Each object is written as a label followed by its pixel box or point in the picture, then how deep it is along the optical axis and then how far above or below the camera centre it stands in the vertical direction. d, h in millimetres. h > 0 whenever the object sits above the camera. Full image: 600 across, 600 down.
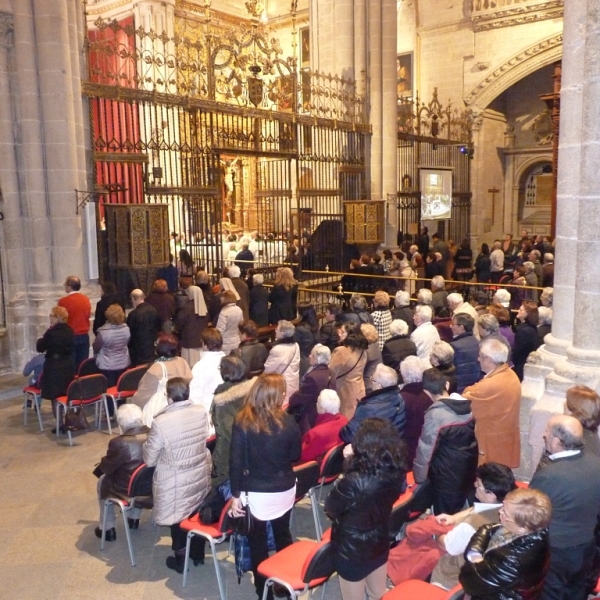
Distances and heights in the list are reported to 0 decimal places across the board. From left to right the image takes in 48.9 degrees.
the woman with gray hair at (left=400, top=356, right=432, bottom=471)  4711 -1371
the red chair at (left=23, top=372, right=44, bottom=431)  7239 -2069
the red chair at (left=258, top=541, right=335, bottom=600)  3379 -1929
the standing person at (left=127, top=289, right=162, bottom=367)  7801 -1418
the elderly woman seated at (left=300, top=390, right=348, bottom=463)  4738 -1598
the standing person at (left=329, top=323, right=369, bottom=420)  5914 -1440
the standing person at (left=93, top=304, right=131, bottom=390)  7270 -1483
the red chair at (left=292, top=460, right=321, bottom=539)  4383 -1794
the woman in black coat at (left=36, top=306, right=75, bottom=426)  7059 -1566
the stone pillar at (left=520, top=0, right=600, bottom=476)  4844 -326
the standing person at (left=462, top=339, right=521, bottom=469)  4828 -1453
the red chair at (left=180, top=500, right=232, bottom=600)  4051 -1984
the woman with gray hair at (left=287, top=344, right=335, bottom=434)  5344 -1463
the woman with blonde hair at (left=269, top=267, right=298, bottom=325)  9508 -1255
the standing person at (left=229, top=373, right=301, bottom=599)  3775 -1399
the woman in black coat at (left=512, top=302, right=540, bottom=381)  6844 -1356
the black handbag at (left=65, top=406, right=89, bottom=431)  6777 -2129
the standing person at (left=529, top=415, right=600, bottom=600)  3297 -1483
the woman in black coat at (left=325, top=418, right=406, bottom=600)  3248 -1436
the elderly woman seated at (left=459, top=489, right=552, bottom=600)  2721 -1437
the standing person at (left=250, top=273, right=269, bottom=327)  9625 -1345
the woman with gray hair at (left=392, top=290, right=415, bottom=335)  8125 -1250
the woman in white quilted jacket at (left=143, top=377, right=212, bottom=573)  4242 -1581
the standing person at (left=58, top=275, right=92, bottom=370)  8156 -1262
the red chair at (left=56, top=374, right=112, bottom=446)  6656 -1830
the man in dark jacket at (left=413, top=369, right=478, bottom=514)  4117 -1530
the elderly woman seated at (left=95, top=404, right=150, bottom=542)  4586 -1683
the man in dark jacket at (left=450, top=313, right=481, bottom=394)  6180 -1377
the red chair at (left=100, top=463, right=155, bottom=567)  4453 -1919
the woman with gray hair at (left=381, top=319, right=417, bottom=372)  6371 -1373
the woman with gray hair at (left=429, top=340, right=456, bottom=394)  5207 -1198
